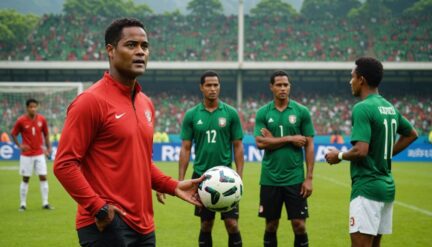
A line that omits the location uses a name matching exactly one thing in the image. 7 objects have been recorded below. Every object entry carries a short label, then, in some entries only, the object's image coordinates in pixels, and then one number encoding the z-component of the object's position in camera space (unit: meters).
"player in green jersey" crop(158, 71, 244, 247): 7.07
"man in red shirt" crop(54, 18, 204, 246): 3.20
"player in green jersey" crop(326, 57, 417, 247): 4.79
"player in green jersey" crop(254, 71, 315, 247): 6.77
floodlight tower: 41.94
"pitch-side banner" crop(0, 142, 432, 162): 26.59
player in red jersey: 11.94
